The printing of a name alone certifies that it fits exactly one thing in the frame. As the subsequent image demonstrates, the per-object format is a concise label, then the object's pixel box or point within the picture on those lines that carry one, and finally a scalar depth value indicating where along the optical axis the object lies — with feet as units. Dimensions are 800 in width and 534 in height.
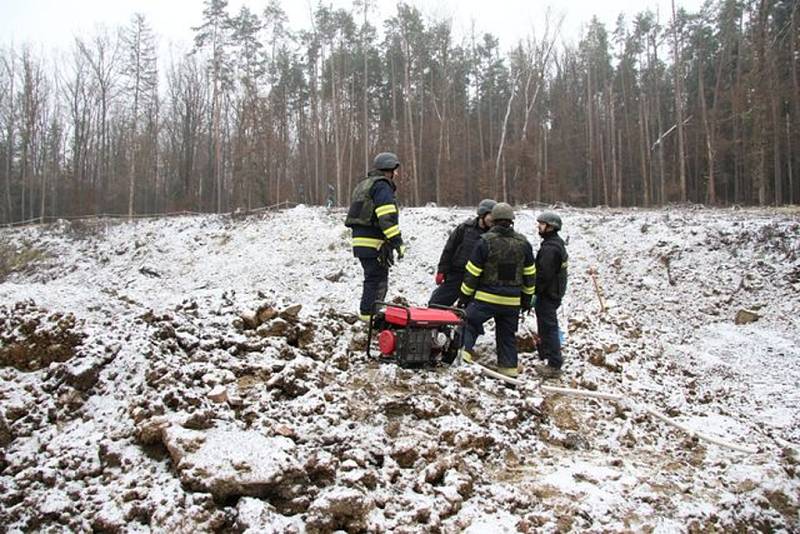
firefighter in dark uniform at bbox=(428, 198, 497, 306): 21.02
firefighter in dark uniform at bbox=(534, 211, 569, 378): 19.88
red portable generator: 16.20
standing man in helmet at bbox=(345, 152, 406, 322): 18.28
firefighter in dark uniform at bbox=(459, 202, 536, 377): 18.34
